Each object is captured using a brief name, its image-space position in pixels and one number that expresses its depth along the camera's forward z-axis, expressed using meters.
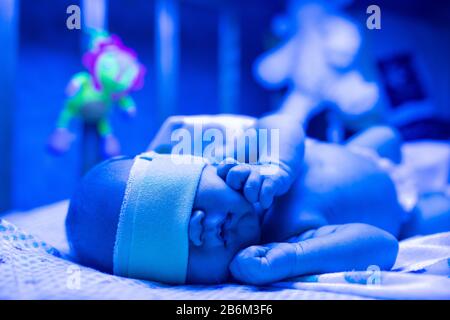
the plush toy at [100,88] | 0.70
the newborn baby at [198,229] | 0.42
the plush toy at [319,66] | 0.92
